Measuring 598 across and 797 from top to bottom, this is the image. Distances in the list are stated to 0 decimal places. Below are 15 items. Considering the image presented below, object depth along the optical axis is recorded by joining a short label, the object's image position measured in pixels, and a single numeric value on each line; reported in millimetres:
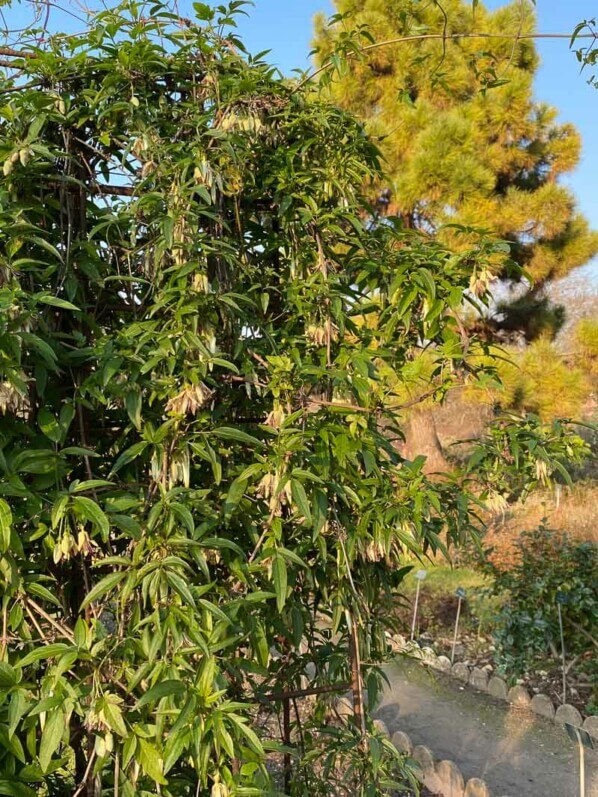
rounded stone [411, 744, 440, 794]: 2811
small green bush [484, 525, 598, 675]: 4051
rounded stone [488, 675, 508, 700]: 4055
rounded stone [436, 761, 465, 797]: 2719
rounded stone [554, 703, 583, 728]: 3615
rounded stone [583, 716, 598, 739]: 3438
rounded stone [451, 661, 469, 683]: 4371
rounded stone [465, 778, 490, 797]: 2646
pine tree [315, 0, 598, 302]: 8328
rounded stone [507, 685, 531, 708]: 3943
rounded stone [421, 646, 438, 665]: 4530
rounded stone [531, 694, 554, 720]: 3781
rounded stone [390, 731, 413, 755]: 3050
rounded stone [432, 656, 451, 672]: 4480
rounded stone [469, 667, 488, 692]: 4223
